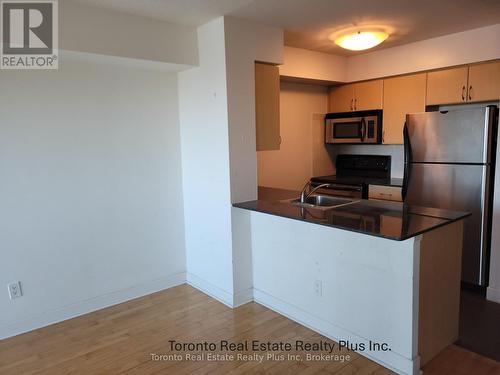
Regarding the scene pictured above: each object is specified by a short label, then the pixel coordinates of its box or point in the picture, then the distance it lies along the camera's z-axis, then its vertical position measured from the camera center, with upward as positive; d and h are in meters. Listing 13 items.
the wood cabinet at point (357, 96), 4.12 +0.58
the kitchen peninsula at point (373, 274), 2.14 -0.85
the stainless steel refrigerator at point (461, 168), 3.14 -0.22
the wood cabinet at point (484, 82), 3.22 +0.54
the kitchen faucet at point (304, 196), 3.24 -0.45
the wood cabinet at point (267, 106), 3.18 +0.36
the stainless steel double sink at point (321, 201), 3.13 -0.50
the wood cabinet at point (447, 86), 3.43 +0.55
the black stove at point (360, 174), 4.08 -0.37
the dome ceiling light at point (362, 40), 2.98 +0.87
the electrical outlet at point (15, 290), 2.75 -1.03
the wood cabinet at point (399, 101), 3.75 +0.45
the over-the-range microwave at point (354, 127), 4.13 +0.21
